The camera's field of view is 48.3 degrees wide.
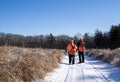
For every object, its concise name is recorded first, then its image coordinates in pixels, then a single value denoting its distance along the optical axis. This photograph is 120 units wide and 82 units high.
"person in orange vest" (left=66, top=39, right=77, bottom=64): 11.18
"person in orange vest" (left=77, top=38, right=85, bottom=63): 11.62
